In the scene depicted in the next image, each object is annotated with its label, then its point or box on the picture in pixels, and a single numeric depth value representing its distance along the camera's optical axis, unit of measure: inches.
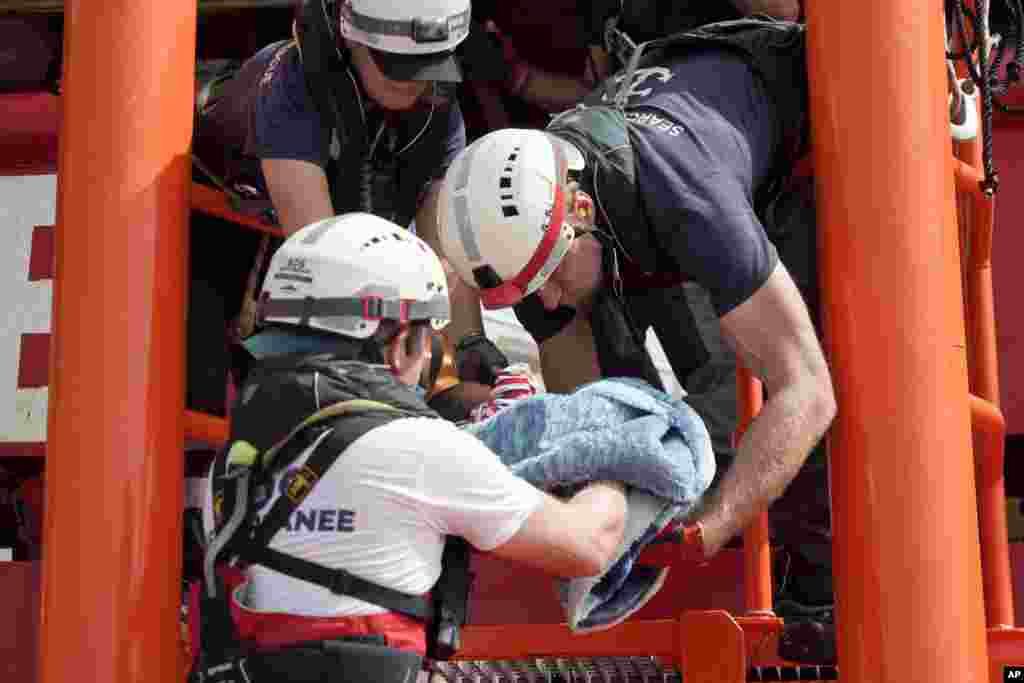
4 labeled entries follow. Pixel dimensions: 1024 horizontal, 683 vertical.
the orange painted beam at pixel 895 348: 238.7
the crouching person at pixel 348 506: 212.4
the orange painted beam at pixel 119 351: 245.1
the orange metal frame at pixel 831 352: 240.8
